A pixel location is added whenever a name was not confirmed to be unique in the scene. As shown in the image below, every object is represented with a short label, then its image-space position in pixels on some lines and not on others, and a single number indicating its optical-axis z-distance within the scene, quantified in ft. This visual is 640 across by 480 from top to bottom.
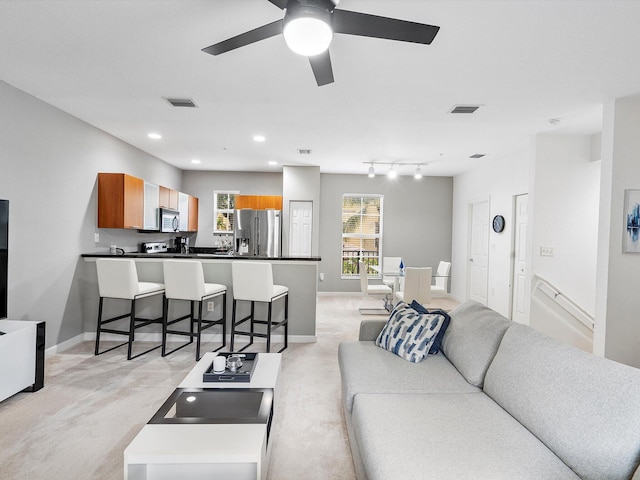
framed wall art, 10.55
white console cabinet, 8.23
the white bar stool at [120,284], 11.63
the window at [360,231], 24.94
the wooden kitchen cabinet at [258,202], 22.74
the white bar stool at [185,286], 11.69
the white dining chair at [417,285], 16.15
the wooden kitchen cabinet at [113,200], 14.25
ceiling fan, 4.95
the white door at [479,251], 20.29
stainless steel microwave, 17.93
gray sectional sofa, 4.03
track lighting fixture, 20.26
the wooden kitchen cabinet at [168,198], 18.33
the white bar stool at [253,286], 11.82
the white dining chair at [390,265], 20.72
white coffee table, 4.55
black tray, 6.91
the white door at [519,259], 16.75
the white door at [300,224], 22.56
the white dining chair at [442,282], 18.08
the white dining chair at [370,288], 18.45
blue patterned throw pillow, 7.81
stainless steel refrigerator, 21.44
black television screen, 8.51
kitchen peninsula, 13.58
